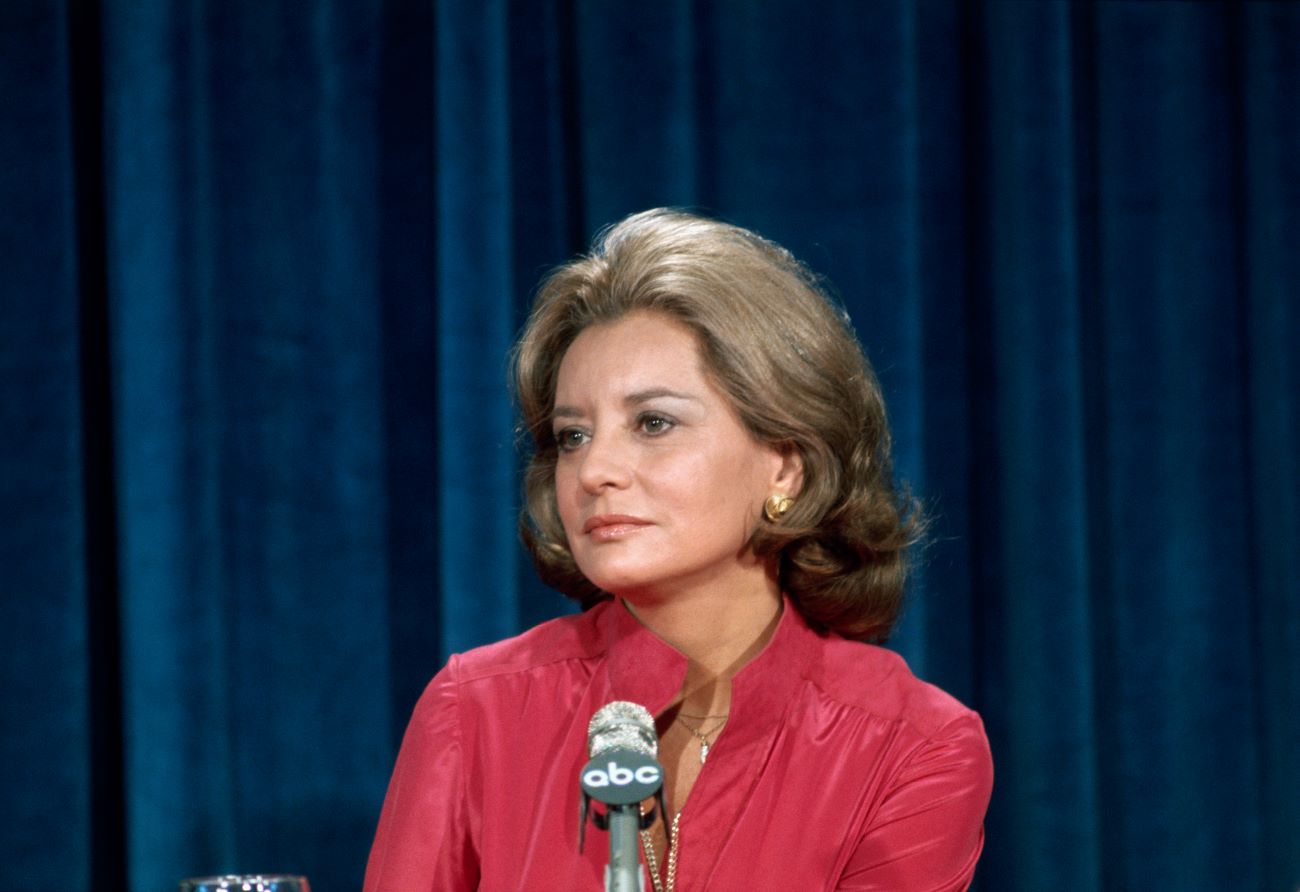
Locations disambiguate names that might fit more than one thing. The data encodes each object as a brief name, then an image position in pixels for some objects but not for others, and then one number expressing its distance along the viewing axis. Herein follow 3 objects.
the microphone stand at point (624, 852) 5.07
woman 5.50
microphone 5.07
